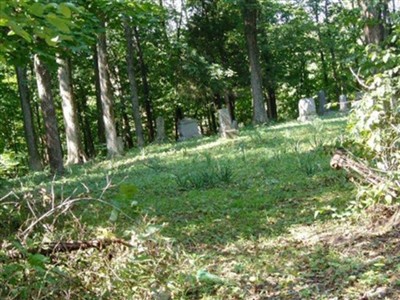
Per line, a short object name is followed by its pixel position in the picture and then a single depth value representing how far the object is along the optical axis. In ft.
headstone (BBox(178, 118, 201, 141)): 66.08
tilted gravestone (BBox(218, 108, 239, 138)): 49.60
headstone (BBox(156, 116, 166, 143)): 69.21
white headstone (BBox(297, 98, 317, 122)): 59.06
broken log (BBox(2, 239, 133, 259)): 10.87
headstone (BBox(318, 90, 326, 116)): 71.38
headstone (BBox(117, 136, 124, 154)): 52.06
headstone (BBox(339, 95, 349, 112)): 67.64
